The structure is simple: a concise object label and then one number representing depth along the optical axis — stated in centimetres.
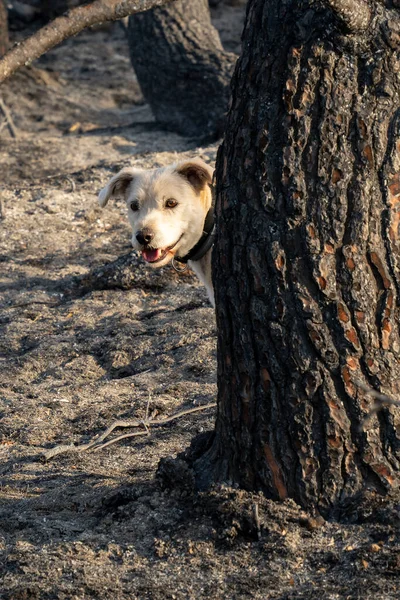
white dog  1041
